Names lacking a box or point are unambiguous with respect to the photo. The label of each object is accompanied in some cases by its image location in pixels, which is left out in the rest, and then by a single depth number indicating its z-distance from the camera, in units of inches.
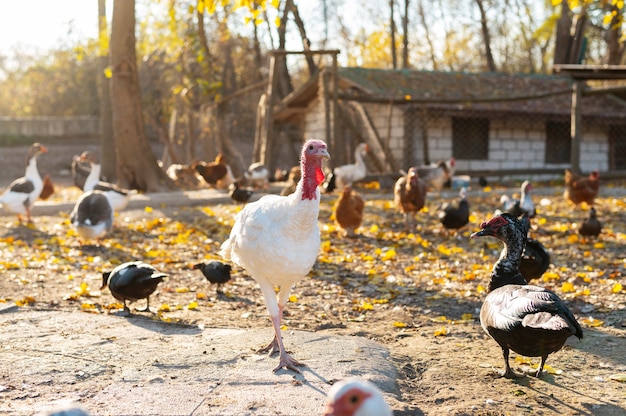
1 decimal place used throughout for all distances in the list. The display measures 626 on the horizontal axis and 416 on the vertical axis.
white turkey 199.6
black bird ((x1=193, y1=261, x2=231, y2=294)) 305.1
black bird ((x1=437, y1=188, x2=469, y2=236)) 420.2
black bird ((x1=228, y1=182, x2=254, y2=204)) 535.8
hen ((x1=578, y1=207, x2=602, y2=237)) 397.1
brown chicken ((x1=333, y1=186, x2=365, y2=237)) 422.3
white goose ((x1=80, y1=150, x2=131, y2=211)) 480.4
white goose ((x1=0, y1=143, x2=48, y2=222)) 488.7
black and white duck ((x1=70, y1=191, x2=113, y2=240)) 403.5
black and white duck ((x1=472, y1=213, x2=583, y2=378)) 169.8
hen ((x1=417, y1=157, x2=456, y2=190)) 660.7
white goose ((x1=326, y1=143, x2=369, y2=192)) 641.0
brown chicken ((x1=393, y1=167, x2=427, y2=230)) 437.7
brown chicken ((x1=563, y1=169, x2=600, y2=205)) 502.3
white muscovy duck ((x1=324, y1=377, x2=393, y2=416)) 106.4
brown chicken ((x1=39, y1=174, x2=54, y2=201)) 625.8
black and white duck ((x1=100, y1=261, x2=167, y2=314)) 269.0
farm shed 790.5
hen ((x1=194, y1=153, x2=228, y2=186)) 702.5
